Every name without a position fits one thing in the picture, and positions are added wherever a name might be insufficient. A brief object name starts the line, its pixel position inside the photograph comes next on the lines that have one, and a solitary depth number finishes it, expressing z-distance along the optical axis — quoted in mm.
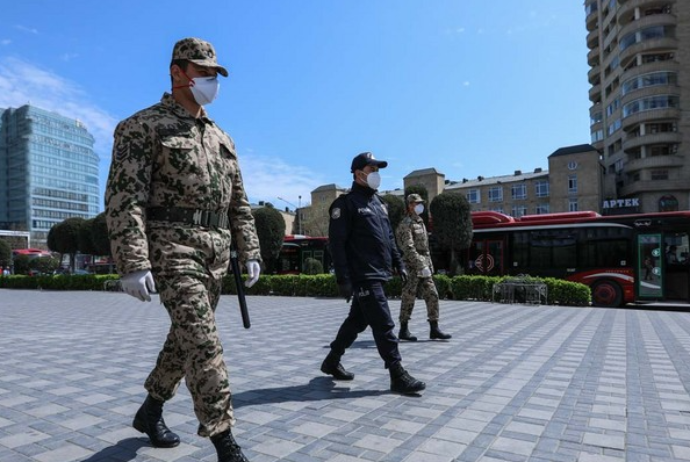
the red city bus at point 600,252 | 14852
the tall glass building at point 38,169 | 104688
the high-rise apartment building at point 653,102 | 49250
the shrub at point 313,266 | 23125
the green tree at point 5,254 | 38812
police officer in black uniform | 4254
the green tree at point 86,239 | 29078
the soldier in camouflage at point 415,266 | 7102
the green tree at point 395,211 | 18859
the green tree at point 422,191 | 18877
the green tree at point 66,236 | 30516
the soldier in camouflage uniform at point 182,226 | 2453
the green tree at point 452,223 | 17656
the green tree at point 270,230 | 22141
